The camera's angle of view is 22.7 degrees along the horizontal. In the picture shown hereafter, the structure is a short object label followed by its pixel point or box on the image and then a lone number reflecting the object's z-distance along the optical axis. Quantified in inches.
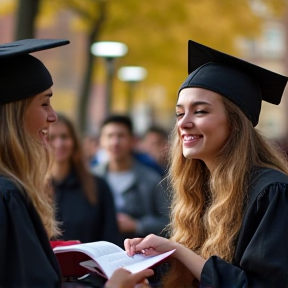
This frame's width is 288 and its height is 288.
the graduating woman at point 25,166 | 123.3
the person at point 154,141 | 447.8
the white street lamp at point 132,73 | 868.6
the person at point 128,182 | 273.5
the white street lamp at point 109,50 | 569.0
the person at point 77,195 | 237.5
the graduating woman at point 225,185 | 122.5
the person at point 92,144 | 522.9
